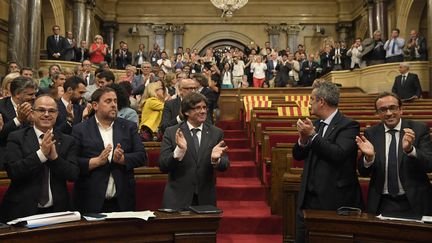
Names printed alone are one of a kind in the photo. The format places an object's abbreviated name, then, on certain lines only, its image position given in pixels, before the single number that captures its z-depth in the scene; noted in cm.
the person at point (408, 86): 927
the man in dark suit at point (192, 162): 314
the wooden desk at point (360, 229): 219
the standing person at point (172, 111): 442
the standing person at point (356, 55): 1275
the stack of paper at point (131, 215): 238
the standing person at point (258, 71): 1288
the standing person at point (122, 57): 1391
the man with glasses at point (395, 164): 278
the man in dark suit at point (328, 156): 286
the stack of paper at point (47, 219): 220
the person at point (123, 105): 415
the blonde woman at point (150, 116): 539
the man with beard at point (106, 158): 298
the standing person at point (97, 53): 1166
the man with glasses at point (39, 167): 269
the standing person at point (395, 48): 1131
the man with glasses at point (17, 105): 335
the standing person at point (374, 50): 1206
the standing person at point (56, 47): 1119
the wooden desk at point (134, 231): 217
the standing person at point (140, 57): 1445
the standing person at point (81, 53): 1183
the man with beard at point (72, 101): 413
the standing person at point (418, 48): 1146
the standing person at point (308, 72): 1288
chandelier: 1345
